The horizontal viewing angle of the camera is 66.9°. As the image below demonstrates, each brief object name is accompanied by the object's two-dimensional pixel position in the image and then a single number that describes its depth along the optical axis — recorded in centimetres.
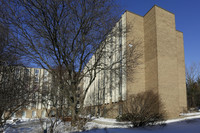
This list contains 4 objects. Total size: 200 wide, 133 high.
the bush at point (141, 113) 876
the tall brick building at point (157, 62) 2030
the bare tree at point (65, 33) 773
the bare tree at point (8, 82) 592
